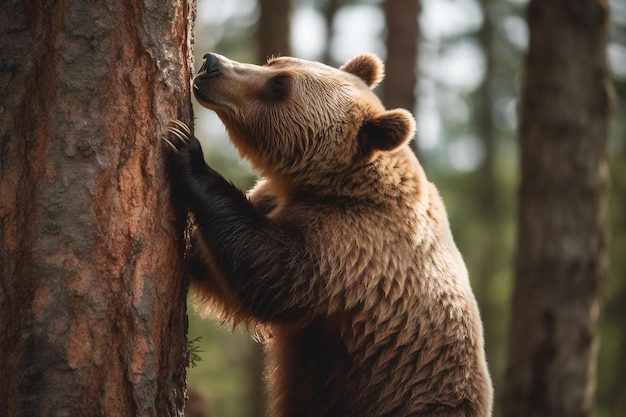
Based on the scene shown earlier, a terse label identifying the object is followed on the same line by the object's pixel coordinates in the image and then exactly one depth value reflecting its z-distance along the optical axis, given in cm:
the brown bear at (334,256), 780
